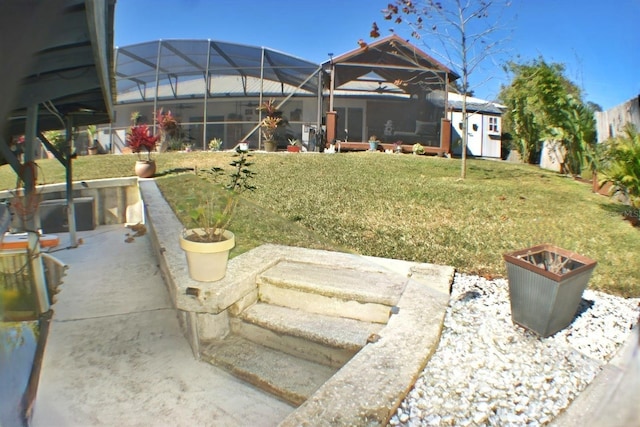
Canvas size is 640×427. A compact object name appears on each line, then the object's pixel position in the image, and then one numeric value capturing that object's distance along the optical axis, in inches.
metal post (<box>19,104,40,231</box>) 126.0
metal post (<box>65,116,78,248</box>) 208.7
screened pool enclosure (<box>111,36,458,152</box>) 601.9
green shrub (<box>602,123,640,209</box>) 178.9
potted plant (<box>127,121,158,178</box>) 346.6
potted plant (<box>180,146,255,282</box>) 105.9
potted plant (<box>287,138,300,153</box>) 571.8
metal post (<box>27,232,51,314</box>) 123.9
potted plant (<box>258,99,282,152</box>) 566.3
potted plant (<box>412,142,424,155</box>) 578.6
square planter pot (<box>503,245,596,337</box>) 87.6
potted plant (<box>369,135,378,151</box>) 578.6
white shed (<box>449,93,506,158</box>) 774.5
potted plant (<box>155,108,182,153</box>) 605.0
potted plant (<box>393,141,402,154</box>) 573.9
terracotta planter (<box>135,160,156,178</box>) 345.7
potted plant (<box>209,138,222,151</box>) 599.8
